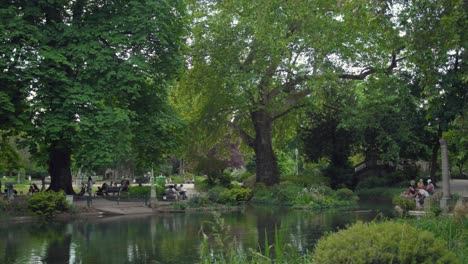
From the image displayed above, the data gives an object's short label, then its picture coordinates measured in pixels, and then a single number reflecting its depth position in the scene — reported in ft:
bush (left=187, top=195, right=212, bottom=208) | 94.58
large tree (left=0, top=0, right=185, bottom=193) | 73.56
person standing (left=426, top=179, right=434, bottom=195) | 92.58
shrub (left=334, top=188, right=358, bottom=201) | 106.42
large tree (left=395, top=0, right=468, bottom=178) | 37.47
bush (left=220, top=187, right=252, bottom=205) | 99.66
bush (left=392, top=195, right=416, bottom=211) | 75.05
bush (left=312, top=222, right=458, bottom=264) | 19.84
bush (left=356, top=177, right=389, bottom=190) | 140.36
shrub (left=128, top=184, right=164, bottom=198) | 113.40
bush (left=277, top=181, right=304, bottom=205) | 105.09
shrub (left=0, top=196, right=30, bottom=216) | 74.74
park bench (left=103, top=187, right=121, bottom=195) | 110.01
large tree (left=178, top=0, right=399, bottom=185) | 96.63
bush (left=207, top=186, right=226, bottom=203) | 99.19
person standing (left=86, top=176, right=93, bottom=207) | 87.19
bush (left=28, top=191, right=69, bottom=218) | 75.92
